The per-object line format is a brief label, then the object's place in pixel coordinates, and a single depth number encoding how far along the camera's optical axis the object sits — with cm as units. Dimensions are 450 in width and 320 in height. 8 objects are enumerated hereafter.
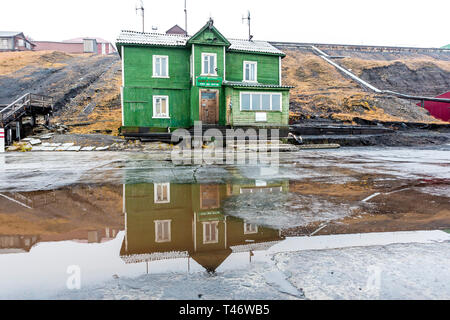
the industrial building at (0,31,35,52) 6494
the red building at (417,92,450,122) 3619
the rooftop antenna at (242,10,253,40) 2862
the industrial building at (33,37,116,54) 7513
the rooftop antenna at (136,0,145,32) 2725
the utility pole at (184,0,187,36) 2944
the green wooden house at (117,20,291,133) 2311
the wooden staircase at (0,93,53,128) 2044
